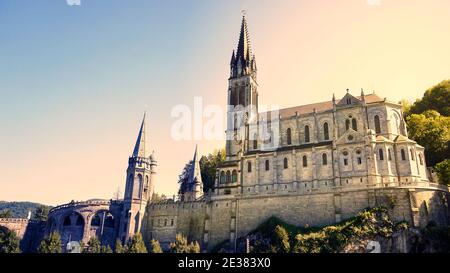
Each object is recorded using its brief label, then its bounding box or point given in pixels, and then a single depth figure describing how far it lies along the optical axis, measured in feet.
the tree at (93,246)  156.13
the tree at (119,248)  152.15
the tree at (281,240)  129.59
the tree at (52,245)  152.35
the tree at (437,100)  192.24
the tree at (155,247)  143.04
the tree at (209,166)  233.96
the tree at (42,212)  290.35
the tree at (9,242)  172.00
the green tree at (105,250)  151.04
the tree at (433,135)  163.22
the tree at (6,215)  242.21
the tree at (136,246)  140.56
